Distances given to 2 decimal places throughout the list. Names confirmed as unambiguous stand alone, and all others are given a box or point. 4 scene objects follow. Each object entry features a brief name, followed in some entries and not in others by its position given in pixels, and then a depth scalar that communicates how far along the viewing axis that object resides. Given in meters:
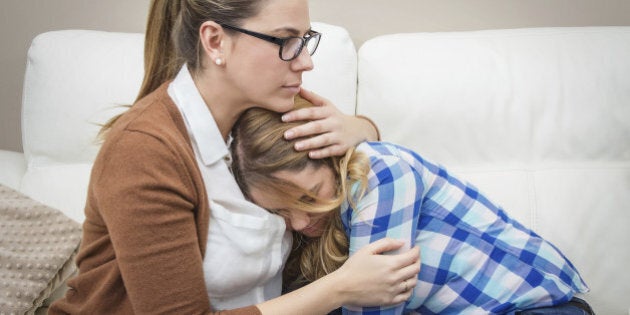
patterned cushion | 1.36
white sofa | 1.61
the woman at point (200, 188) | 1.05
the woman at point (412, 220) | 1.19
